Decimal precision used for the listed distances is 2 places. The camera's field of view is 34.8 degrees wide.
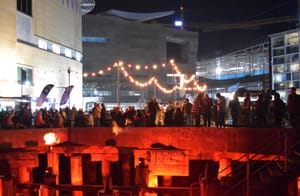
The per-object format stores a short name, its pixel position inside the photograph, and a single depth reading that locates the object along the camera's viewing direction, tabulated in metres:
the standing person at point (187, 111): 22.30
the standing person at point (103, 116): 24.48
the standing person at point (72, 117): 24.80
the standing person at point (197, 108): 20.61
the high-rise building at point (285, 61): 59.56
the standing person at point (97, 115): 24.47
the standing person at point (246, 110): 19.00
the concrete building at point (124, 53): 72.25
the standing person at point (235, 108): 19.62
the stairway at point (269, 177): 13.09
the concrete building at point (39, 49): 34.84
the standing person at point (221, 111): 19.92
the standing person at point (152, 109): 22.38
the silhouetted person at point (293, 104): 16.50
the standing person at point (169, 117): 22.36
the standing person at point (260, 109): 18.16
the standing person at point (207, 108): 20.39
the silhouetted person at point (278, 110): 17.08
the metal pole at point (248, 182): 12.81
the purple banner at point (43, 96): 28.01
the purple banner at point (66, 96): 29.69
